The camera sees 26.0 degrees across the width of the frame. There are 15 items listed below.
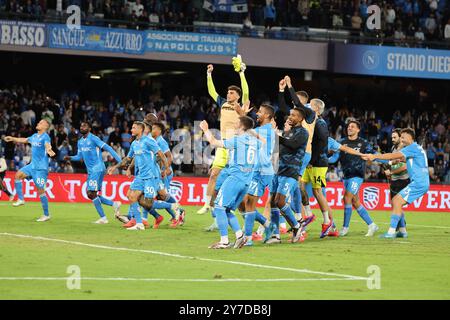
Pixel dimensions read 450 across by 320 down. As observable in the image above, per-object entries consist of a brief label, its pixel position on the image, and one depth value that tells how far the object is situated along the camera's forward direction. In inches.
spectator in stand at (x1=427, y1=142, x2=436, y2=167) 1502.2
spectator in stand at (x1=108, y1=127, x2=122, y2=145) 1347.2
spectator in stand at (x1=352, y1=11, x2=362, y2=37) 1589.6
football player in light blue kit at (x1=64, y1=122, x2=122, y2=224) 866.1
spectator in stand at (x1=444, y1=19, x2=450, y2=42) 1643.7
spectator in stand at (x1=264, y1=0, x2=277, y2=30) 1560.0
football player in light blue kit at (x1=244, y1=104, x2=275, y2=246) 676.1
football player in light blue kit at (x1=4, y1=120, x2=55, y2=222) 896.9
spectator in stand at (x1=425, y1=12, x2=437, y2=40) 1651.1
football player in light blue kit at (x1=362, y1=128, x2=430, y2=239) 756.0
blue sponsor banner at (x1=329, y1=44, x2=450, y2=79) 1545.3
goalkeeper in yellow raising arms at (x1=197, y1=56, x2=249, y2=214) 761.6
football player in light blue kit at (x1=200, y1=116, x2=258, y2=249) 636.1
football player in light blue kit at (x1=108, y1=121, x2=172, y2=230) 788.6
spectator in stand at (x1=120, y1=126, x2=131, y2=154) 1357.0
